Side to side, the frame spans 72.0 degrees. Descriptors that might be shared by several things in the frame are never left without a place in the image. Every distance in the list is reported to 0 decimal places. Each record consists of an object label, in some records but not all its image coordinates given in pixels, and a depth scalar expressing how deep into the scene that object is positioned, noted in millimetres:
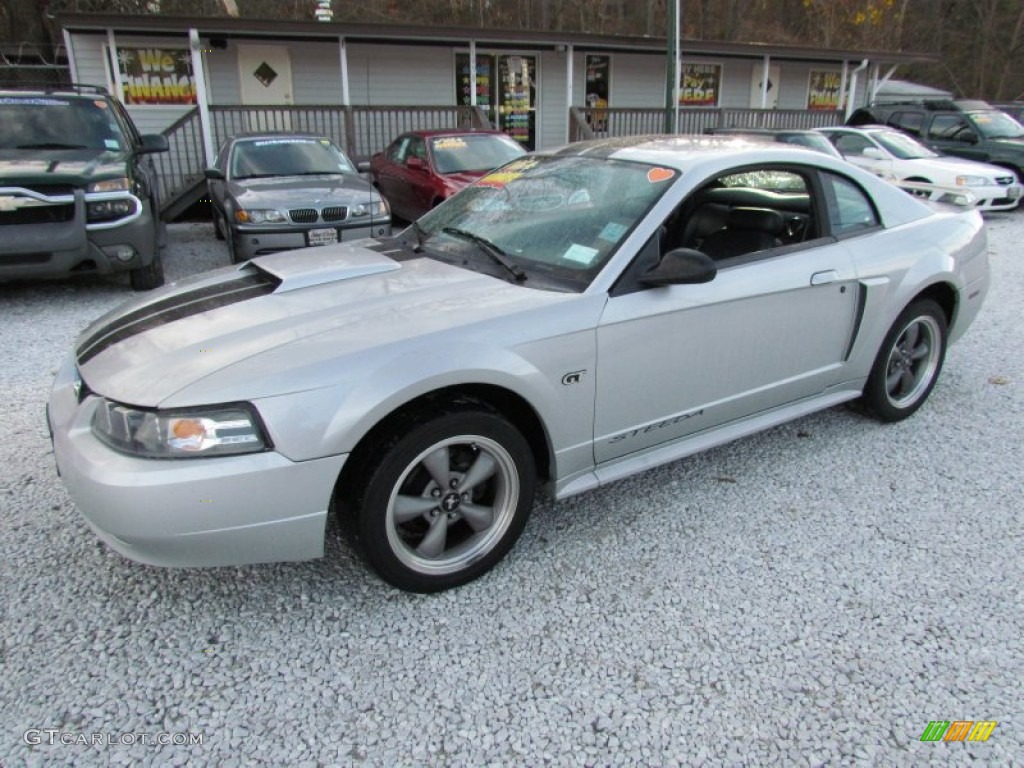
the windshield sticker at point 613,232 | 2879
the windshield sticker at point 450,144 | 9883
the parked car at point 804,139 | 10781
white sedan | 11484
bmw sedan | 7262
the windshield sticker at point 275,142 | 8711
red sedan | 9484
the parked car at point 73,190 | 6062
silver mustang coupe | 2188
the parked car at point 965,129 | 13086
